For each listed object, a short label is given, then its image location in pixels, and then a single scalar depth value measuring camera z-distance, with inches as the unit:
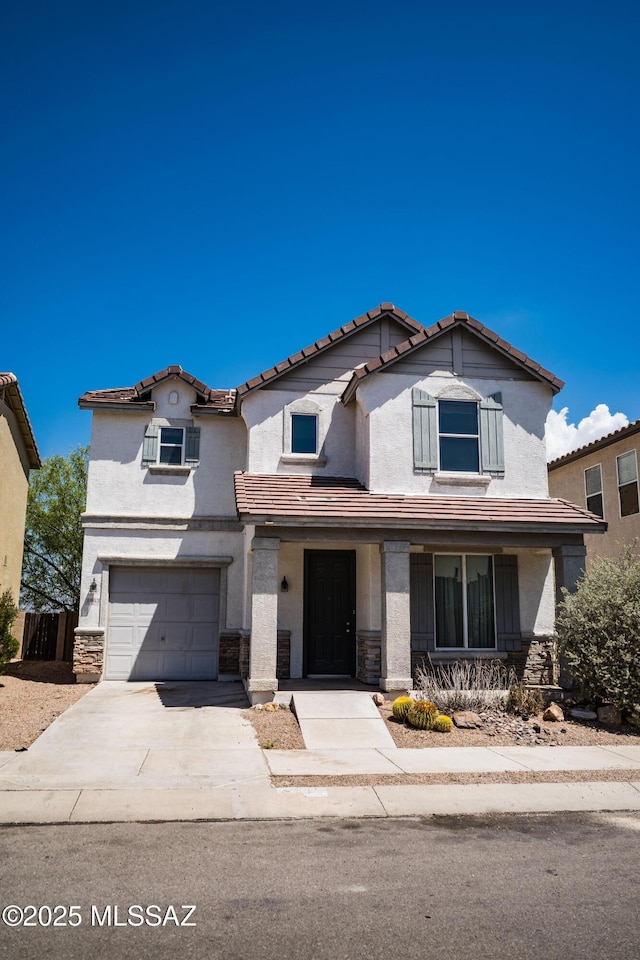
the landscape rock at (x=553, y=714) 466.9
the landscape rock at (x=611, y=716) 462.6
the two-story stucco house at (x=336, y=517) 543.5
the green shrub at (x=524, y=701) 479.8
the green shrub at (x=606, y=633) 455.5
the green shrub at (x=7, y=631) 626.2
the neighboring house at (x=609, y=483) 796.0
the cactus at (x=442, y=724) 439.5
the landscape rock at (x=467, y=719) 450.3
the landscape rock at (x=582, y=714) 473.2
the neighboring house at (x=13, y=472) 718.5
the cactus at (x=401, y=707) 461.1
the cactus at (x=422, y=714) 444.1
